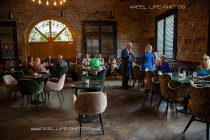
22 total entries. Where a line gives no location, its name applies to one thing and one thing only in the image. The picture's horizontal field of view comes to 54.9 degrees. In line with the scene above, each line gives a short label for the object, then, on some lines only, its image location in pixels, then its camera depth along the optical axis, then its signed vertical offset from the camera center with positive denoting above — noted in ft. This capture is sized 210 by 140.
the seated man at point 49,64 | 29.58 -1.63
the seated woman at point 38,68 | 21.89 -1.63
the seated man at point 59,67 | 25.55 -1.80
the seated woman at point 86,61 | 29.30 -1.28
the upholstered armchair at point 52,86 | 17.67 -2.89
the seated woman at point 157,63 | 22.27 -1.15
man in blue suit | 23.98 -1.23
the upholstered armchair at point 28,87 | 16.12 -2.75
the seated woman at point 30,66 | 25.29 -1.68
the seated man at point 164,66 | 21.14 -1.39
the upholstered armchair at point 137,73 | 23.06 -2.33
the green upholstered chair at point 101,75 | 20.13 -2.21
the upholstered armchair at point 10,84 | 17.89 -2.76
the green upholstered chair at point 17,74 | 20.25 -2.12
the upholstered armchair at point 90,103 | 10.85 -2.74
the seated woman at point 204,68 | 15.87 -1.27
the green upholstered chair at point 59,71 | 24.80 -2.33
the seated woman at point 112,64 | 33.11 -1.92
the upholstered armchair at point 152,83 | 17.04 -2.58
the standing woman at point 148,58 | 22.16 -0.59
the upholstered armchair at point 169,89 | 14.52 -2.63
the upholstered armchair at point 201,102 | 9.87 -2.48
